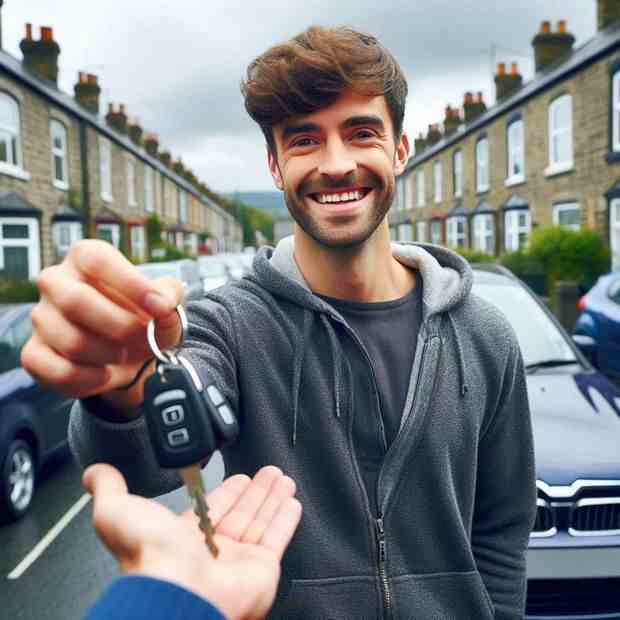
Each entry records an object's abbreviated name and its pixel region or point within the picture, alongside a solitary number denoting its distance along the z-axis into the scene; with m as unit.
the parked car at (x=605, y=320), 8.41
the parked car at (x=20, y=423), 5.34
